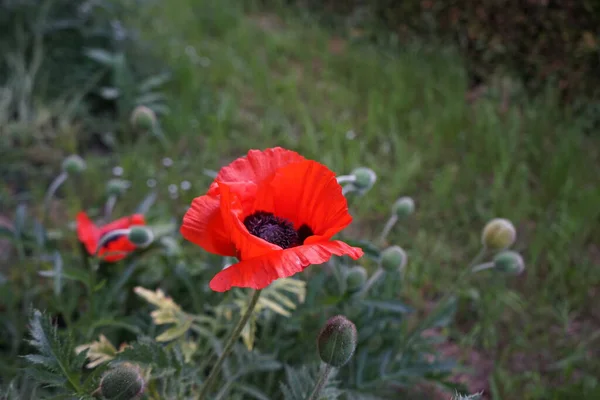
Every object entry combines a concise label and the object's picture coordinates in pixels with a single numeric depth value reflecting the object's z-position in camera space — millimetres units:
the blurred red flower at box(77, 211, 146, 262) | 715
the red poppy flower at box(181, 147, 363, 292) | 479
